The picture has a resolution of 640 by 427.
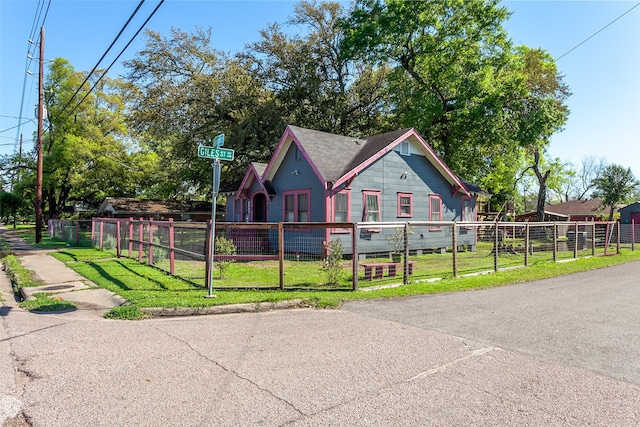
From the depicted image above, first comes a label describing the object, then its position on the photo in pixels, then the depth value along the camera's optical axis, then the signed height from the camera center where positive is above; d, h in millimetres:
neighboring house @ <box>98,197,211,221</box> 35469 +196
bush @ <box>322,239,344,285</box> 9625 -1257
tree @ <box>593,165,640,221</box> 39406 +2812
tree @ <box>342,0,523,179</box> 23547 +9451
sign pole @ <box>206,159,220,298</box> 8062 +437
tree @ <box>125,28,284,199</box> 27750 +7481
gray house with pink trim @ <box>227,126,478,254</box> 16031 +1143
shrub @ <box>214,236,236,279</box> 10555 -986
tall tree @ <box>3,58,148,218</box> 36406 +5945
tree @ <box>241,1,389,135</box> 29484 +10234
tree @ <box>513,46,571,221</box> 22516 +6382
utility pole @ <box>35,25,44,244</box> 21984 +3784
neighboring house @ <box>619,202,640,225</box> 35688 -108
